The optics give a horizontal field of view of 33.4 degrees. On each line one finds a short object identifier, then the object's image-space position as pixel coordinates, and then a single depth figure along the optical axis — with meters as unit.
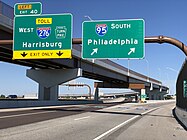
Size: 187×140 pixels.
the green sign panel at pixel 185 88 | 19.27
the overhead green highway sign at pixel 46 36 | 24.31
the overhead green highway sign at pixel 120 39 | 22.64
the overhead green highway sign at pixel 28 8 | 24.59
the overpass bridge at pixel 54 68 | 32.61
